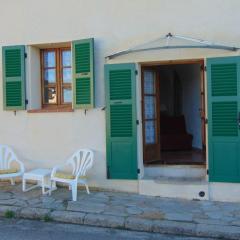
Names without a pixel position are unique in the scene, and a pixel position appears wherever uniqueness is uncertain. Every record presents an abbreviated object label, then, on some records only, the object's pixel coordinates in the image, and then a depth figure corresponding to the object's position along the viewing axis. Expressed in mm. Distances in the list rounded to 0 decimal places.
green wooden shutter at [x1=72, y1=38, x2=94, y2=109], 7098
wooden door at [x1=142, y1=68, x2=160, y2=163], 7605
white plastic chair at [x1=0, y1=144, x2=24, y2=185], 7622
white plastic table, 6922
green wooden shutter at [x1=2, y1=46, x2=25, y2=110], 7547
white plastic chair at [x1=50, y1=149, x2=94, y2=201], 6566
